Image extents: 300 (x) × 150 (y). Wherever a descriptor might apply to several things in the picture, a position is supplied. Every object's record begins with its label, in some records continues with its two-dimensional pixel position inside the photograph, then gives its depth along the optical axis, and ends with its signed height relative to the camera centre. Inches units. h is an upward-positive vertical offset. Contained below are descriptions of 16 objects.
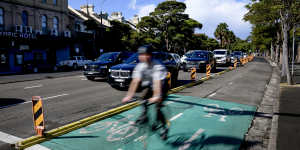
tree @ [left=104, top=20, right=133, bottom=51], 1512.1 +192.1
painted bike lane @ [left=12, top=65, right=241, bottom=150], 188.7 -60.1
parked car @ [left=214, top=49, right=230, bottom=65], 1170.0 +36.5
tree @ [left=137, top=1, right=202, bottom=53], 1678.2 +298.1
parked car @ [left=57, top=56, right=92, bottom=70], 1199.1 +12.0
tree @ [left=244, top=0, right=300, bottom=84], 508.9 +117.4
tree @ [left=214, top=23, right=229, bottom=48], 3154.5 +433.8
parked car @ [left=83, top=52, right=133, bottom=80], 569.0 +2.5
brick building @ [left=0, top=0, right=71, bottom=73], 1108.5 +176.8
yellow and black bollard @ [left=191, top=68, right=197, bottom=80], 567.6 -22.7
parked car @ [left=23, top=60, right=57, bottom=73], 1058.7 -3.4
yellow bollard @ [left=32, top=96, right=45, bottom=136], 203.8 -44.7
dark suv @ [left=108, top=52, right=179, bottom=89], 426.6 -9.7
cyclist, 170.9 -12.5
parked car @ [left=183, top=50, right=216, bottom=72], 813.2 +15.0
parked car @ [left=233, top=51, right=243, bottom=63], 1644.2 +73.1
